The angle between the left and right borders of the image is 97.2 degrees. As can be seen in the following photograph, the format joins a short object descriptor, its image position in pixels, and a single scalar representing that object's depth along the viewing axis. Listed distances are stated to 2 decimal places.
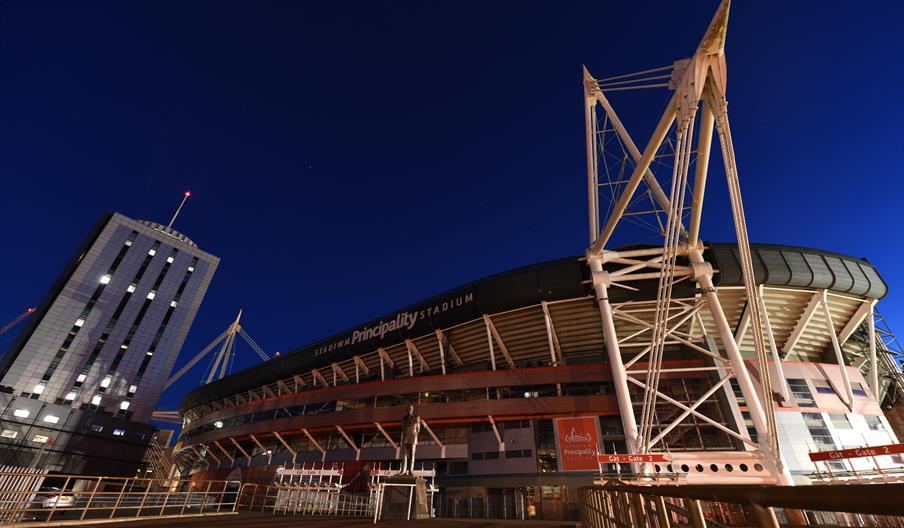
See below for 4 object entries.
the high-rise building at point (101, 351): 58.91
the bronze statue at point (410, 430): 23.02
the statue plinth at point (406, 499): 20.70
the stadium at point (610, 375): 24.05
